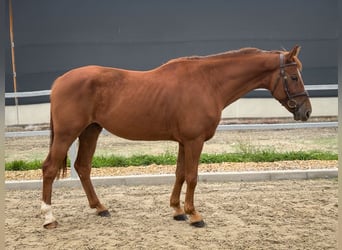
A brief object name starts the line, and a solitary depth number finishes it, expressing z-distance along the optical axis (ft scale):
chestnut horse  12.32
